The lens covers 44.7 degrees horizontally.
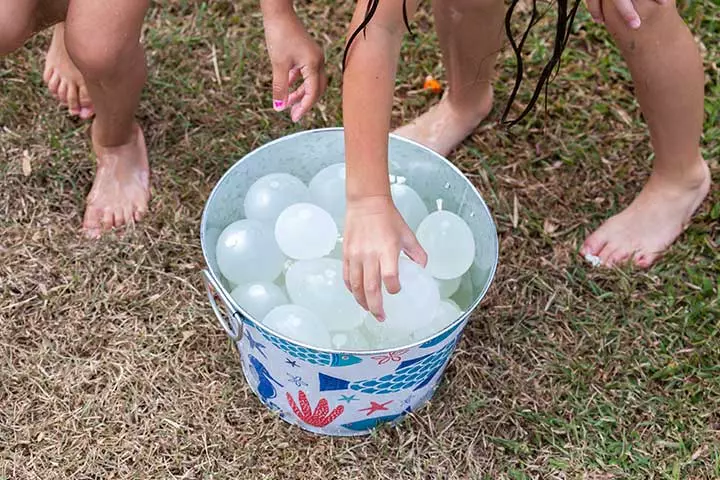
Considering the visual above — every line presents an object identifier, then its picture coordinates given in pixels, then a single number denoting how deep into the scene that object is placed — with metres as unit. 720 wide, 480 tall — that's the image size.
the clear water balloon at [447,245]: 1.46
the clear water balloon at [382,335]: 1.41
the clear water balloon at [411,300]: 1.35
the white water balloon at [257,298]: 1.44
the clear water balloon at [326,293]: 1.41
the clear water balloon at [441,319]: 1.41
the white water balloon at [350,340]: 1.44
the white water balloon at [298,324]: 1.36
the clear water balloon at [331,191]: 1.55
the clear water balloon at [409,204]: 1.54
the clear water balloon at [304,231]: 1.44
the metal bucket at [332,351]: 1.29
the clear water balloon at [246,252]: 1.45
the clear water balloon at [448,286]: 1.52
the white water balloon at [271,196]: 1.52
